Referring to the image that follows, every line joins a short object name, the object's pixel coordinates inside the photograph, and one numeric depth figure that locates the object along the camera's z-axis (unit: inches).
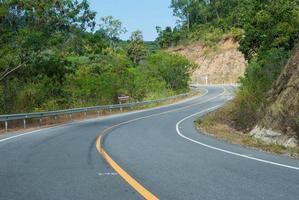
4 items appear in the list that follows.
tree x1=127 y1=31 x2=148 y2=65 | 3988.7
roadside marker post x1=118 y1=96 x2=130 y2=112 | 1972.6
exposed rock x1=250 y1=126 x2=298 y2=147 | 674.8
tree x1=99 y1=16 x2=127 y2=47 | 4044.3
